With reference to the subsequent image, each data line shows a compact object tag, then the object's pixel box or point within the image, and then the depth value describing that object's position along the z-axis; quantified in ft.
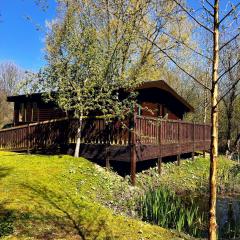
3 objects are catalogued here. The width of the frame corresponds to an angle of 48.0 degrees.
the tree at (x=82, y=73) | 38.62
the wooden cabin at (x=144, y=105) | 54.71
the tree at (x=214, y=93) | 10.70
